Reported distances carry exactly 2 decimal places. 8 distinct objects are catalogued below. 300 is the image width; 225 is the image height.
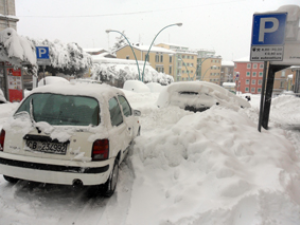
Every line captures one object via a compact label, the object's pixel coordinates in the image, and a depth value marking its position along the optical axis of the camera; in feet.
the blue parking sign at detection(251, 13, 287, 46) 16.63
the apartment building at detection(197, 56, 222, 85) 234.58
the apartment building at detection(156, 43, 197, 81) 218.59
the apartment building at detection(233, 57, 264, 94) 202.28
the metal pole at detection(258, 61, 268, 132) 17.48
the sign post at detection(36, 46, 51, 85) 28.20
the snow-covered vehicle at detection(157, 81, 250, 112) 27.22
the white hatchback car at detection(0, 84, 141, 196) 10.51
